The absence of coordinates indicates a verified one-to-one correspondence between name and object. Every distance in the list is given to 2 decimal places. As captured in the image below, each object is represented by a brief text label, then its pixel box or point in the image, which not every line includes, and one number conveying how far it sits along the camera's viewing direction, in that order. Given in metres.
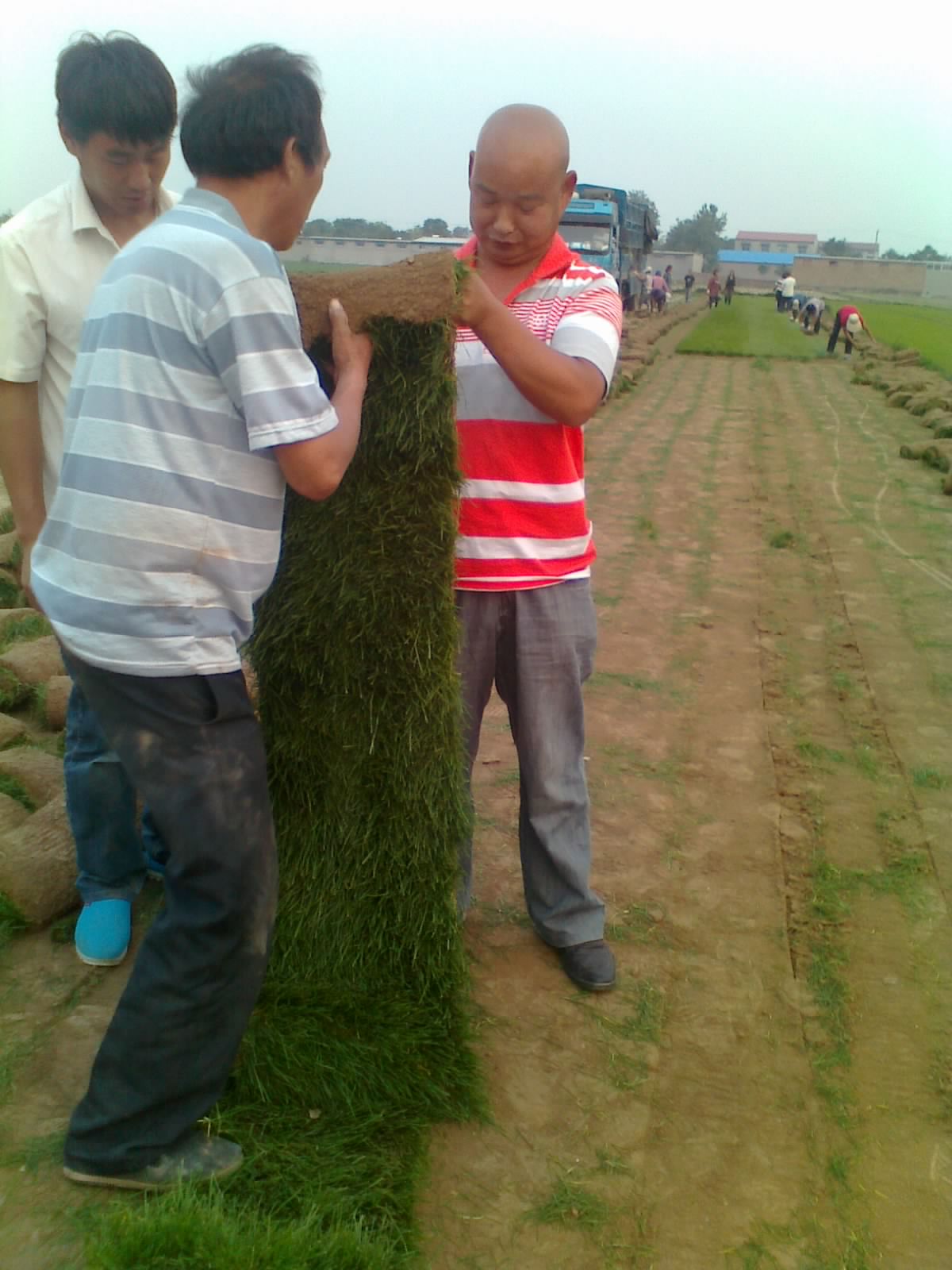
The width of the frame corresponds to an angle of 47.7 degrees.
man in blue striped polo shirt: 1.76
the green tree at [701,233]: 127.88
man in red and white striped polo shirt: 2.30
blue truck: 25.06
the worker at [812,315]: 32.99
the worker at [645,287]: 39.52
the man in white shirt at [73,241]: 2.48
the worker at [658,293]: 38.27
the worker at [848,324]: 24.20
